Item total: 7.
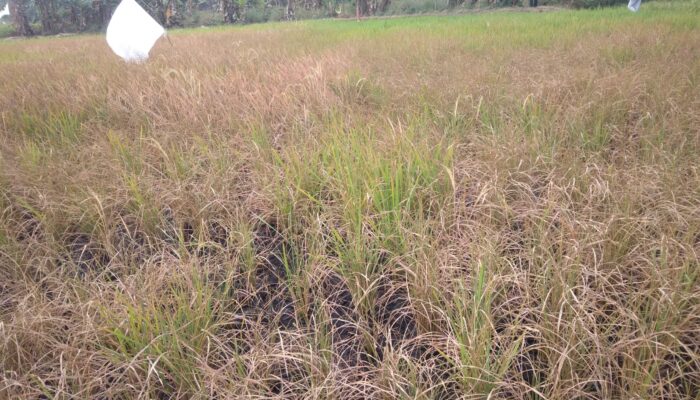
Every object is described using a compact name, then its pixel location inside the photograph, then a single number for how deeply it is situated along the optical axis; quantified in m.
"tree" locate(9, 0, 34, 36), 18.81
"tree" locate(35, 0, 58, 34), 21.36
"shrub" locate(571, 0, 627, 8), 12.75
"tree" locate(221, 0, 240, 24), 22.34
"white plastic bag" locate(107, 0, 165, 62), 4.73
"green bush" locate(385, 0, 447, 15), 19.96
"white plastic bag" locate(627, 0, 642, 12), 7.96
